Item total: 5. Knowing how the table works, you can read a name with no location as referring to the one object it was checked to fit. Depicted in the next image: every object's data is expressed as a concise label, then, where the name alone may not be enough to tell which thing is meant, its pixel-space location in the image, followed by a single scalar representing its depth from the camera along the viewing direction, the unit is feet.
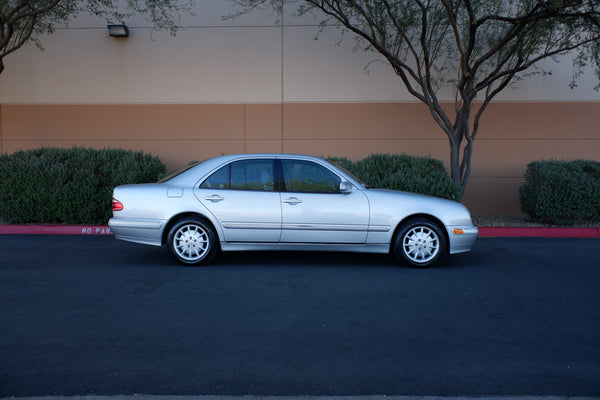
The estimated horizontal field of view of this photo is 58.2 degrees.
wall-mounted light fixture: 42.16
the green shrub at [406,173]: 32.73
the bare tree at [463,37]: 31.81
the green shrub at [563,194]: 33.78
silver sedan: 22.56
